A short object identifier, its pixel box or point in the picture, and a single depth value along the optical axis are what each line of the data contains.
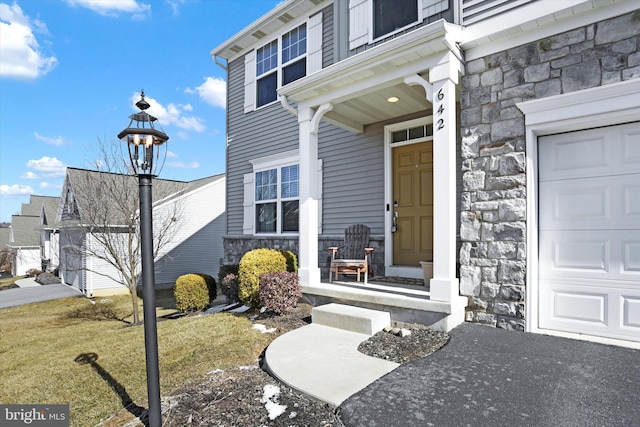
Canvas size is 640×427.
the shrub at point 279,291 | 4.54
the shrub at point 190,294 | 7.50
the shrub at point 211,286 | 7.86
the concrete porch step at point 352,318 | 3.63
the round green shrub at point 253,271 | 5.05
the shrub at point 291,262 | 5.81
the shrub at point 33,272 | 18.58
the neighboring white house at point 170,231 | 10.91
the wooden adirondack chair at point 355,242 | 5.92
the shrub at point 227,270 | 7.61
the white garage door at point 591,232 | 3.03
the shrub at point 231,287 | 6.66
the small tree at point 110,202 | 7.62
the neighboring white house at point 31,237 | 17.38
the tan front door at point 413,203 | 5.32
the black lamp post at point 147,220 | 2.16
